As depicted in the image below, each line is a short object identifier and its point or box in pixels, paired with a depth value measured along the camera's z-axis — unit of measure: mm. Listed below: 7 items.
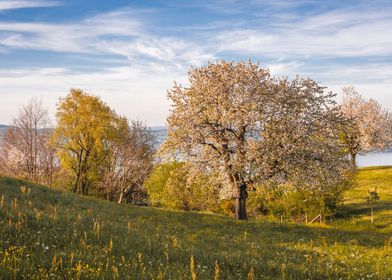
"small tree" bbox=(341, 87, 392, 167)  77562
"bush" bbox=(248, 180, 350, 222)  43719
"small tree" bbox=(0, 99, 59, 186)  66562
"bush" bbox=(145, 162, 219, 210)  55250
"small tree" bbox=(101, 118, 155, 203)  61500
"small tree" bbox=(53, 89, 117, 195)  56750
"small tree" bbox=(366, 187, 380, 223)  41875
